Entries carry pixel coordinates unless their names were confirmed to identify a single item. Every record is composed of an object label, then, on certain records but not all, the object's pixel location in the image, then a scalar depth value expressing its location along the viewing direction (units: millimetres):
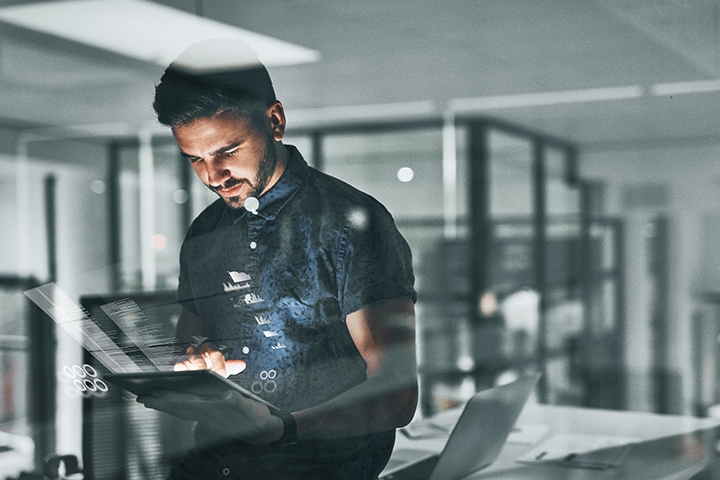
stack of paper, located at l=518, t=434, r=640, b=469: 1635
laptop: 1681
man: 1663
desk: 1583
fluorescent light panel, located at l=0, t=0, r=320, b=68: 1830
